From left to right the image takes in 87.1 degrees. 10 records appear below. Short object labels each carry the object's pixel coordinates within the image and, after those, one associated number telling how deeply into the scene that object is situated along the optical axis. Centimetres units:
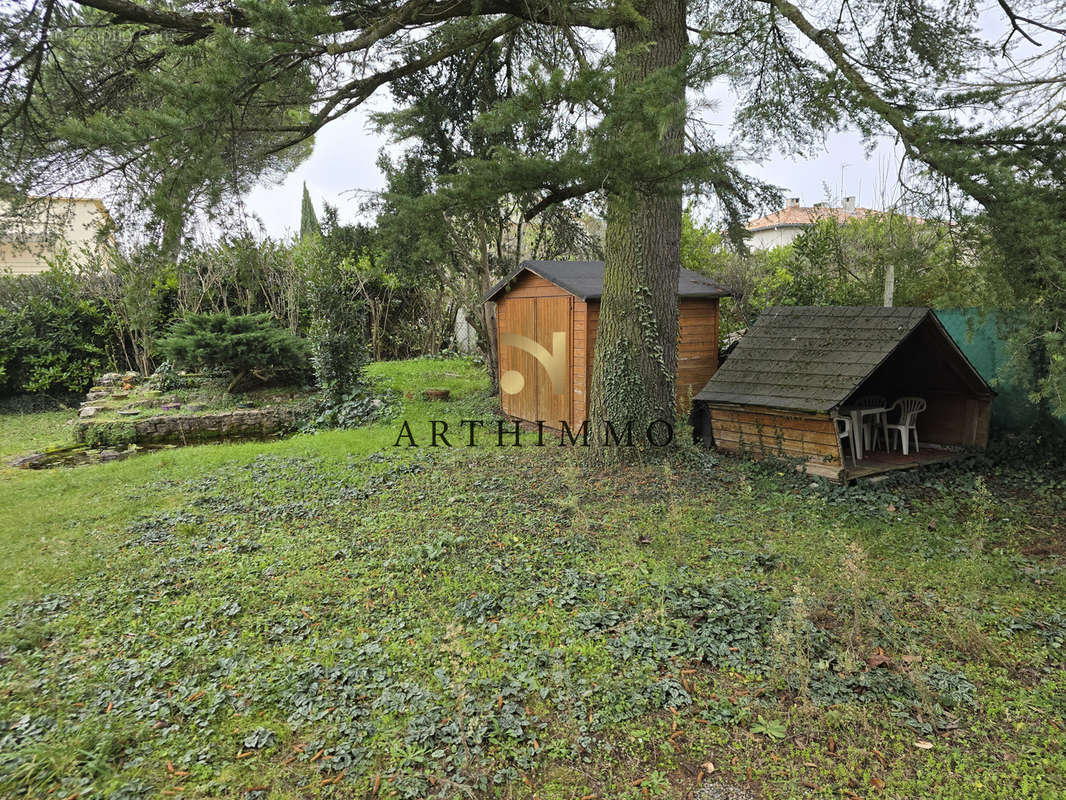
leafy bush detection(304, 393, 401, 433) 972
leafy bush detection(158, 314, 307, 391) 1066
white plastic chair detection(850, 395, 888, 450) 669
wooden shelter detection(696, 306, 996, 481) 563
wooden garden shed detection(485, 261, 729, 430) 774
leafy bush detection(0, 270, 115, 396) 1170
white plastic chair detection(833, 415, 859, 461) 599
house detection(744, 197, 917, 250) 1052
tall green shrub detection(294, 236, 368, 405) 980
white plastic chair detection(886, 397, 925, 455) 651
